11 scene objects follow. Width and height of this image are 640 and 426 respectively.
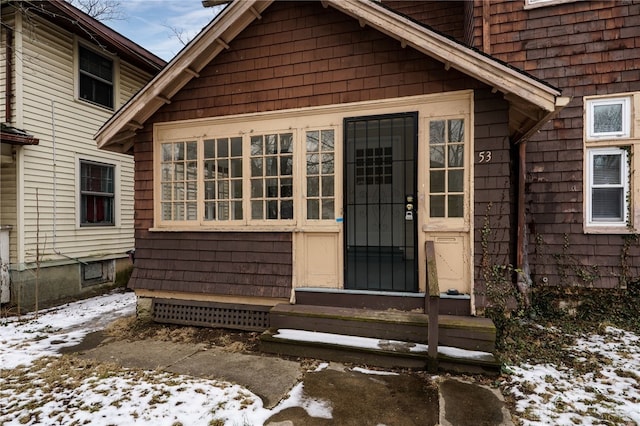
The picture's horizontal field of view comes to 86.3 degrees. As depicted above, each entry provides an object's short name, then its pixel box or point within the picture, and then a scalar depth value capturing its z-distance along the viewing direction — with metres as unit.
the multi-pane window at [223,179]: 5.11
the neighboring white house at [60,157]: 6.46
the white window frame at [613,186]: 4.96
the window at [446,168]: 4.15
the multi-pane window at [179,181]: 5.32
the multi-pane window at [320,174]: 4.62
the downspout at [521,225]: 4.86
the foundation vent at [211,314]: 4.92
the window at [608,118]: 4.96
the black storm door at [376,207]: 4.50
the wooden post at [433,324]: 3.44
